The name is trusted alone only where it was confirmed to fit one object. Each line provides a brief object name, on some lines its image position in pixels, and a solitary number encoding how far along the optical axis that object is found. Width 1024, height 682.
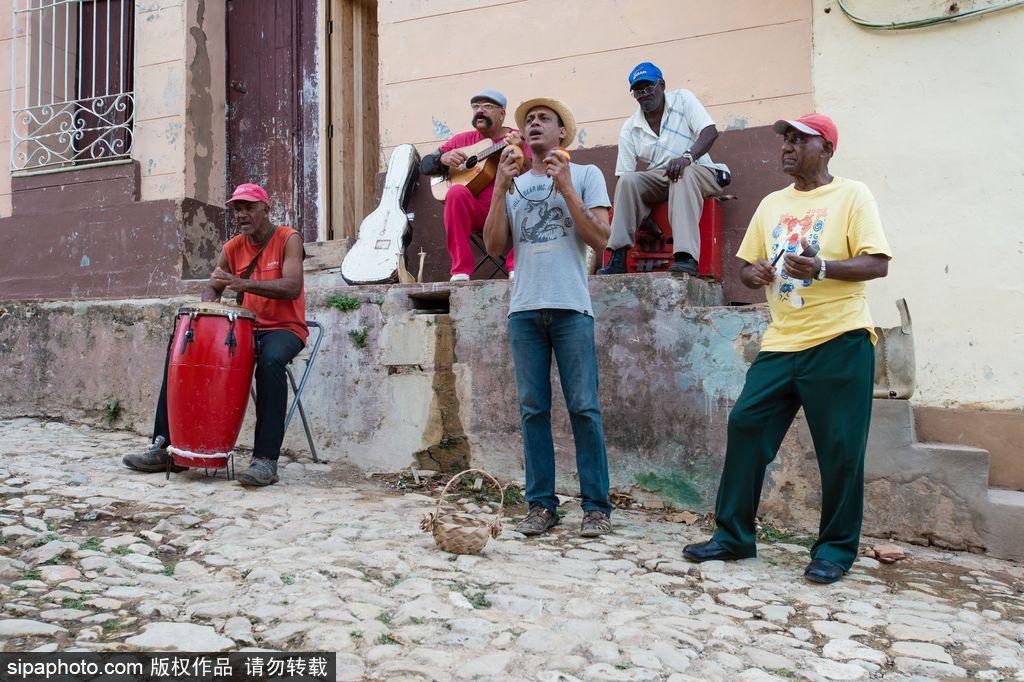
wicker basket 3.37
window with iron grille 7.37
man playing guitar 5.36
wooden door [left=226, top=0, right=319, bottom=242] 7.30
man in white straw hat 3.87
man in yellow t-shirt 3.34
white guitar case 5.77
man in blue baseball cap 4.68
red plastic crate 4.90
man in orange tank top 4.68
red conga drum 4.46
